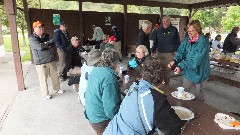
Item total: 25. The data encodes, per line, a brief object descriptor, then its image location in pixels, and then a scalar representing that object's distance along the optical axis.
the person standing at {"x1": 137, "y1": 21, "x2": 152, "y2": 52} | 3.71
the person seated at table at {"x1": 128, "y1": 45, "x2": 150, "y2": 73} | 3.00
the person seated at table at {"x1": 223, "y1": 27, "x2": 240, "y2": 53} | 5.72
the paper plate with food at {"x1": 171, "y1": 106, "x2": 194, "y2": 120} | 1.54
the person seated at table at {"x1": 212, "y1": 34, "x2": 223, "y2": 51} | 6.87
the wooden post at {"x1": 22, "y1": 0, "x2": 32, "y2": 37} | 6.36
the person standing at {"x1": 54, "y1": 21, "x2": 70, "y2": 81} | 4.66
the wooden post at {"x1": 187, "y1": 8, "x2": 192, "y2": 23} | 8.74
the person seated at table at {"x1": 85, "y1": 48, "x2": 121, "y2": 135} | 1.60
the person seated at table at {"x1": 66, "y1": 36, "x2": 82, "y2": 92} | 4.12
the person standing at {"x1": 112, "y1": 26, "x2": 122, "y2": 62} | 7.33
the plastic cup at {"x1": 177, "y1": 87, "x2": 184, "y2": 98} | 1.99
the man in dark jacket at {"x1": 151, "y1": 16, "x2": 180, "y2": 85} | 3.67
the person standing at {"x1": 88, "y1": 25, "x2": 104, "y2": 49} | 6.83
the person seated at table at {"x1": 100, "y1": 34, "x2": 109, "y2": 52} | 4.62
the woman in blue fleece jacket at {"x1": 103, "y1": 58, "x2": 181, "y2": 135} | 1.14
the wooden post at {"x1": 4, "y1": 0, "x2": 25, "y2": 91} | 3.78
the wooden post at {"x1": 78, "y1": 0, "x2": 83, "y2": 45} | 7.17
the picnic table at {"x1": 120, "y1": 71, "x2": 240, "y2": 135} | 1.37
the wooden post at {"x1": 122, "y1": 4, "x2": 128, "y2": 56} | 7.82
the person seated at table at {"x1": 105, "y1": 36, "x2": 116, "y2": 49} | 4.59
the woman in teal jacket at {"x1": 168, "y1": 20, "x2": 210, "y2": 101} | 2.35
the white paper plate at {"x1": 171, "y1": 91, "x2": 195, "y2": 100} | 1.93
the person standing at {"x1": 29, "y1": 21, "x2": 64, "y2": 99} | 3.35
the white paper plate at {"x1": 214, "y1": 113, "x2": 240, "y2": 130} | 1.42
